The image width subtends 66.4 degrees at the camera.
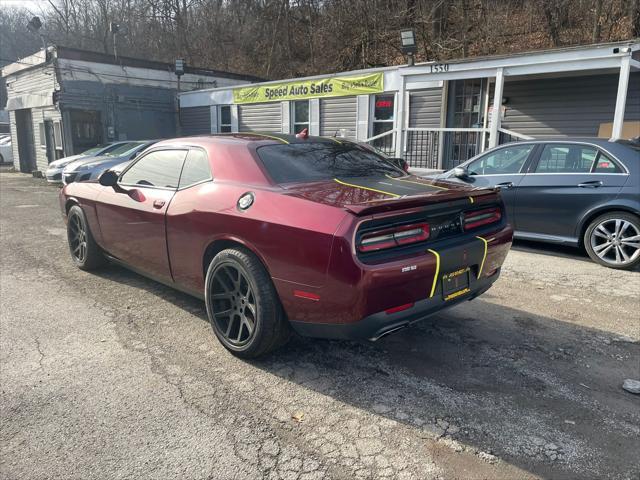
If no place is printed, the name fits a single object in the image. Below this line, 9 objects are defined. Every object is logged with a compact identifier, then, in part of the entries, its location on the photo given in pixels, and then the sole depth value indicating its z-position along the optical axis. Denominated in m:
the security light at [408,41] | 12.23
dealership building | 9.46
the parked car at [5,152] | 28.20
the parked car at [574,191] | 5.81
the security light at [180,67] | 19.58
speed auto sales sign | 13.16
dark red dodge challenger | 2.82
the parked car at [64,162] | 14.21
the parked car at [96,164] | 12.41
